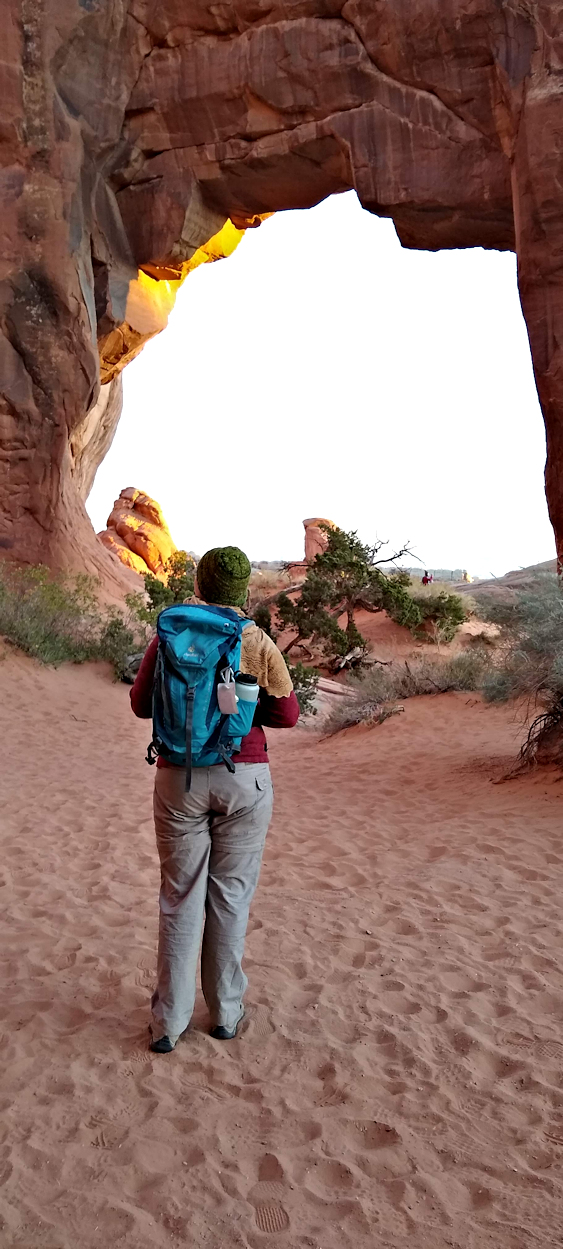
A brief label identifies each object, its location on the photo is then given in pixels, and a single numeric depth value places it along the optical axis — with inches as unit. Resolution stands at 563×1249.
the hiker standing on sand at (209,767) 124.8
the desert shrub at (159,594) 659.4
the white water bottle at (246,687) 124.8
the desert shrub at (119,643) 602.2
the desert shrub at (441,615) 805.9
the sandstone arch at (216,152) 467.8
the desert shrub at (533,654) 331.0
